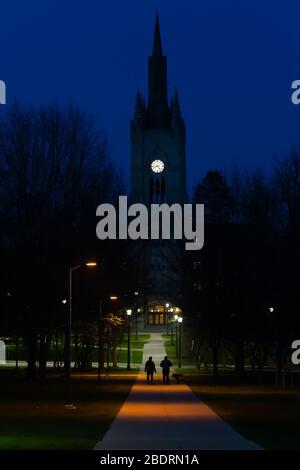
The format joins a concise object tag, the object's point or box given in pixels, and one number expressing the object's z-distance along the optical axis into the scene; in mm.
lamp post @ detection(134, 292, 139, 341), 152275
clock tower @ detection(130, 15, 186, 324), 192750
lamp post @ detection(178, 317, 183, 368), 94700
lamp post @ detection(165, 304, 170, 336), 174612
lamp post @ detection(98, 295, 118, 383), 66888
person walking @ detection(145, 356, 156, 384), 65312
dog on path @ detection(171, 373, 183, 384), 67375
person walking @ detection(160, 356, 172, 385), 65044
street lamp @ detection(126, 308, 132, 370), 83988
